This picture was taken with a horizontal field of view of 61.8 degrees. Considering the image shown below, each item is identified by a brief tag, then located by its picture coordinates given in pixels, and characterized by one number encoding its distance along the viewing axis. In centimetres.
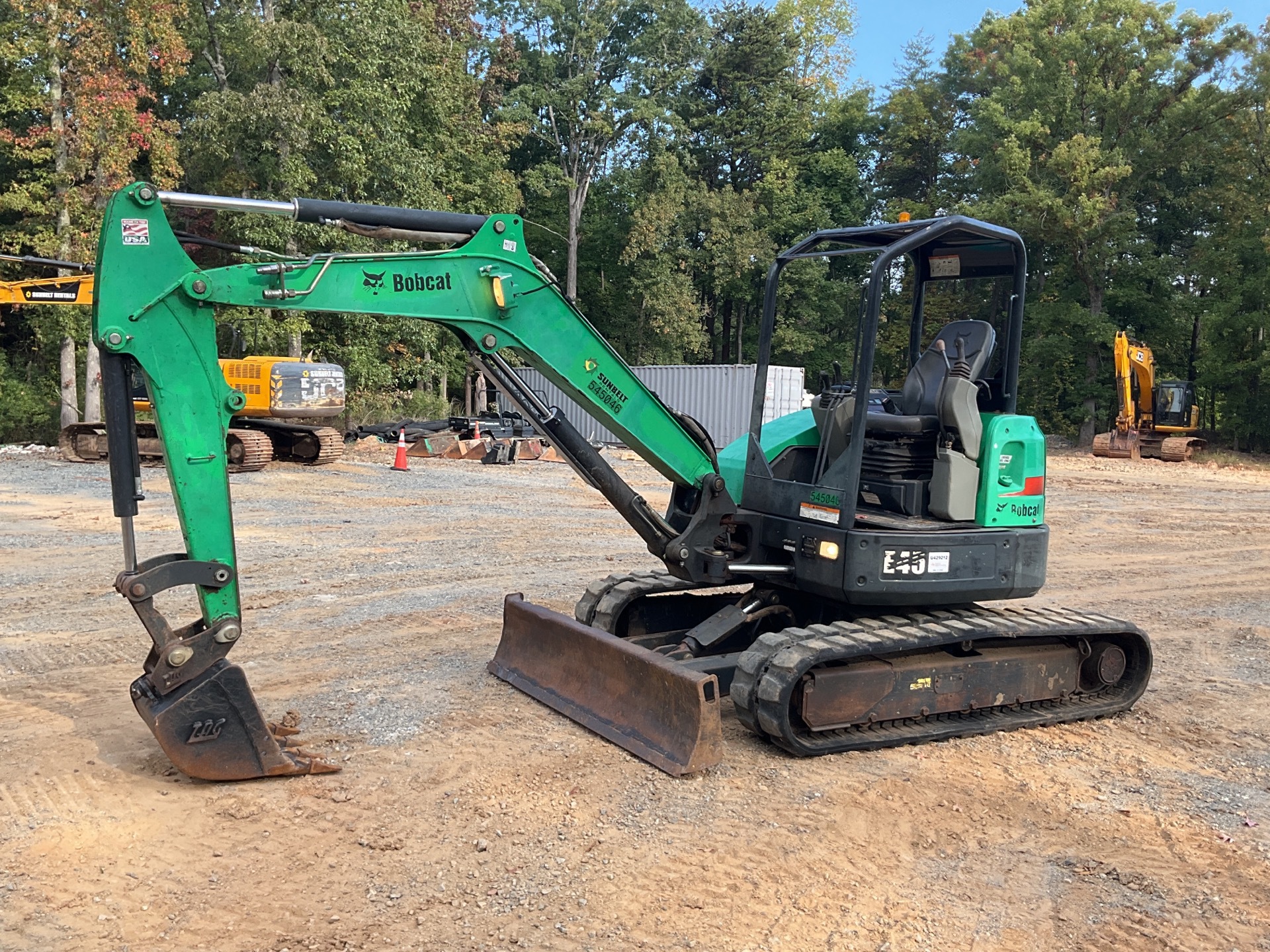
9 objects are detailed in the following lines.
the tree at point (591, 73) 4112
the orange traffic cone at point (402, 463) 2068
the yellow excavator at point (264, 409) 1903
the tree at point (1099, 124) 3294
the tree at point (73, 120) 2366
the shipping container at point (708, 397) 2812
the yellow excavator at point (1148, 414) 2827
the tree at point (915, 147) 4541
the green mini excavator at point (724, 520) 472
